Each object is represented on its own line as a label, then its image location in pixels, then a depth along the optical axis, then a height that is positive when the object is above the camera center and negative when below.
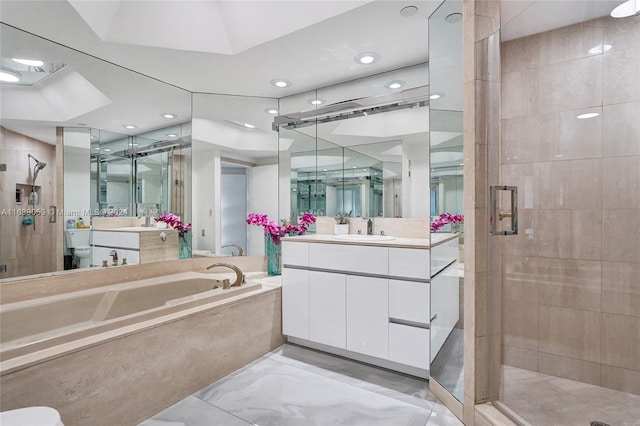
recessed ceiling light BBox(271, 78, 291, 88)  2.92 +1.25
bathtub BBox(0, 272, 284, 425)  1.42 -0.76
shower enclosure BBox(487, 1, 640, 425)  1.53 -0.06
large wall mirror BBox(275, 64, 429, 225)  2.61 +0.61
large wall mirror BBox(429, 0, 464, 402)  1.83 +0.42
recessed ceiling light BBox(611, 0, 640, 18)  1.45 +0.96
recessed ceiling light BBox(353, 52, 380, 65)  2.43 +1.24
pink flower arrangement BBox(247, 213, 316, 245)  3.17 -0.16
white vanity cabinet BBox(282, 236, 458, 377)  2.08 -0.66
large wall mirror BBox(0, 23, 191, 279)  2.05 +0.54
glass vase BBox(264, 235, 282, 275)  3.20 -0.48
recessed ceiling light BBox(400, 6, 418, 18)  1.90 +1.25
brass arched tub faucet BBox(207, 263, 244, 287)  2.62 -0.58
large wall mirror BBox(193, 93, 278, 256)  3.17 +0.45
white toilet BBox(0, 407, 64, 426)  1.04 -0.70
